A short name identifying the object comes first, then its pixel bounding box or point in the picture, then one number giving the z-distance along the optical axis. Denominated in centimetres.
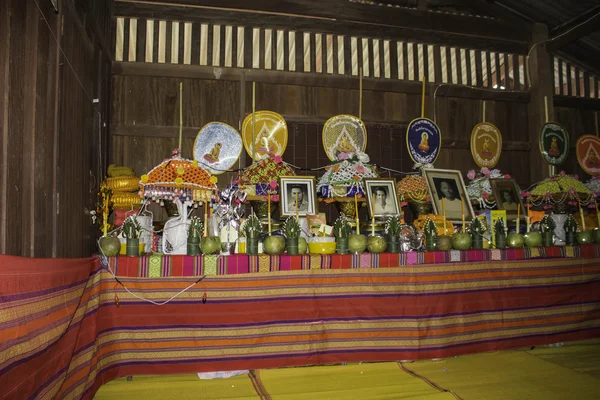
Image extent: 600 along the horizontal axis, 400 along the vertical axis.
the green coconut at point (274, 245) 297
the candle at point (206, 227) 307
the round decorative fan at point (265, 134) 457
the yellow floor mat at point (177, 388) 252
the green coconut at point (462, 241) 336
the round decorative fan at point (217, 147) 450
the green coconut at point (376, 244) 316
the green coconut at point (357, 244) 312
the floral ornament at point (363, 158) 428
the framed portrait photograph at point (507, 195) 435
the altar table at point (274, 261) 274
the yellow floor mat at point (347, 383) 255
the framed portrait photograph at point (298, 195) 379
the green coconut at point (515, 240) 355
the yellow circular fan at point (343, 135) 479
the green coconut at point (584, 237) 375
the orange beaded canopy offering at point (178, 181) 311
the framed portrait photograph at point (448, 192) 405
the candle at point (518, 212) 389
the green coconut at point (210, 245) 288
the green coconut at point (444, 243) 333
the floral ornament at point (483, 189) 451
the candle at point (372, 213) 333
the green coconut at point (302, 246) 309
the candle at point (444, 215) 361
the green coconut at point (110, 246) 270
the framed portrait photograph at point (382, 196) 395
